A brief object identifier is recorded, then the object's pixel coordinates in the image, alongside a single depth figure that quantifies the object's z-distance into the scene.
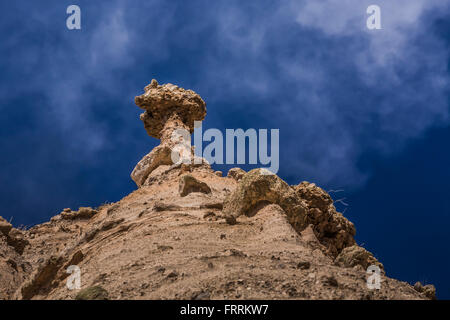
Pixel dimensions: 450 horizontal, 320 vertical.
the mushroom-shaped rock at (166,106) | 18.84
